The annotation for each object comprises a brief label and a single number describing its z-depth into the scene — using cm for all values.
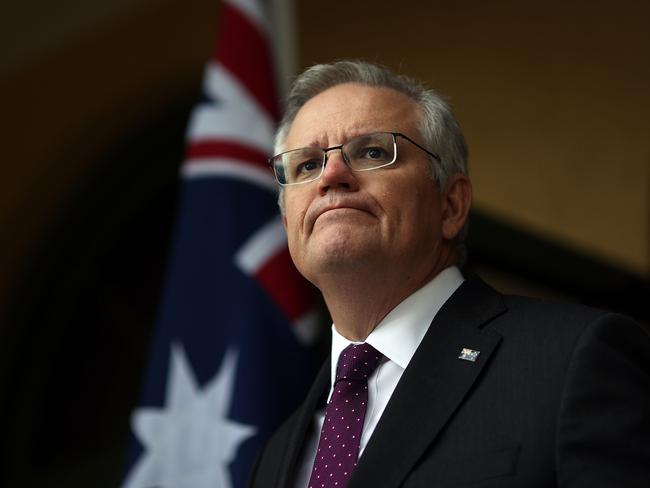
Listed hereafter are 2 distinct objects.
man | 286
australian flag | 369
